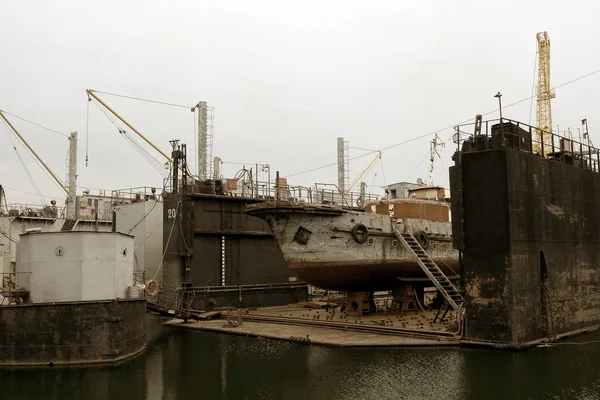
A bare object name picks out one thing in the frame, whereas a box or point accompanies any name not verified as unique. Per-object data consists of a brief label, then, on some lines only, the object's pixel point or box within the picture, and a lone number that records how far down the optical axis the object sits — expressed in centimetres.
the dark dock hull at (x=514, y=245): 1716
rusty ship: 2245
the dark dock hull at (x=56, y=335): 1572
